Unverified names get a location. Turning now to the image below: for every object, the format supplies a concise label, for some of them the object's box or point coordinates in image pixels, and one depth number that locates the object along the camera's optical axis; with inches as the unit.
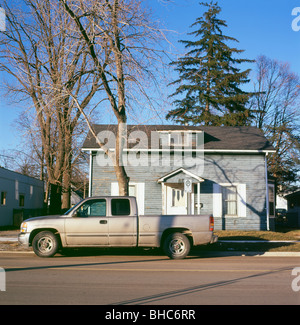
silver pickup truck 454.3
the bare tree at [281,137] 1578.5
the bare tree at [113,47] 543.2
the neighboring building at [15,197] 1016.0
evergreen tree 1547.7
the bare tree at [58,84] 582.9
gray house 872.9
